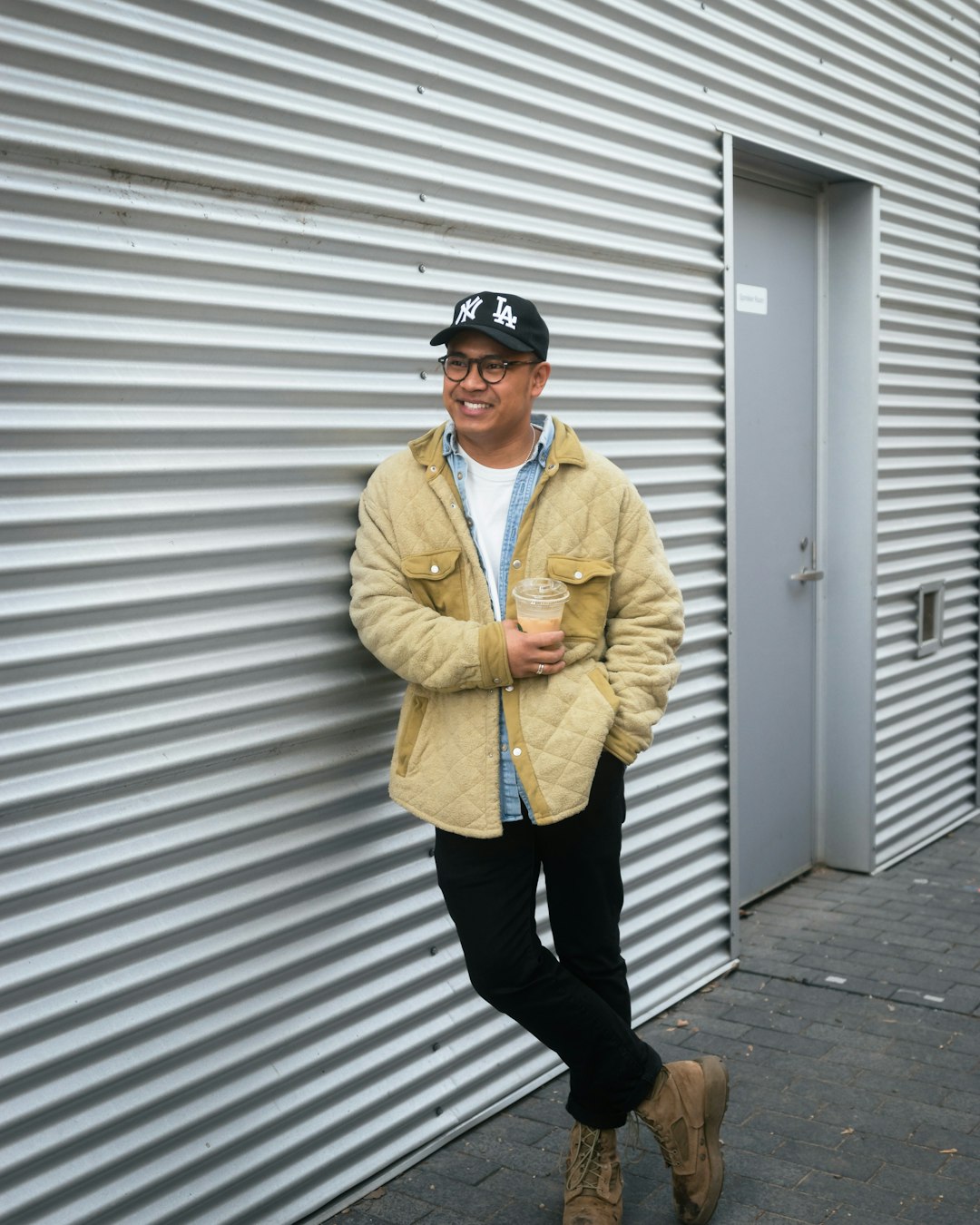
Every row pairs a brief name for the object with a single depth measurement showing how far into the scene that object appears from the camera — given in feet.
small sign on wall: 18.99
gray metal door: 19.30
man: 10.80
